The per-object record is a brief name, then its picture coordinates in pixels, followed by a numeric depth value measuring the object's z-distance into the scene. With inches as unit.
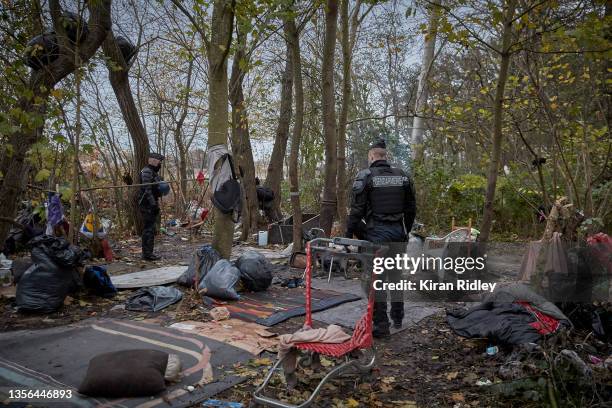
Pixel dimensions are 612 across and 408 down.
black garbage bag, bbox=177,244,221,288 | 241.6
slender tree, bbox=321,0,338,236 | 305.1
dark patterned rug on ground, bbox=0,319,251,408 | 127.7
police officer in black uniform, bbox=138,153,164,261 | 318.0
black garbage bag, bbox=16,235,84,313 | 197.9
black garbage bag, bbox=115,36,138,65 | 408.5
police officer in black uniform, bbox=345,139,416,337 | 187.3
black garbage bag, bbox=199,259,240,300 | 225.6
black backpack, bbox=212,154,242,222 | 261.7
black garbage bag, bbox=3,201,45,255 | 319.0
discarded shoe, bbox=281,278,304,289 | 265.0
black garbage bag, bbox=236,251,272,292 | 244.1
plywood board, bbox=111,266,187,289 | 246.4
